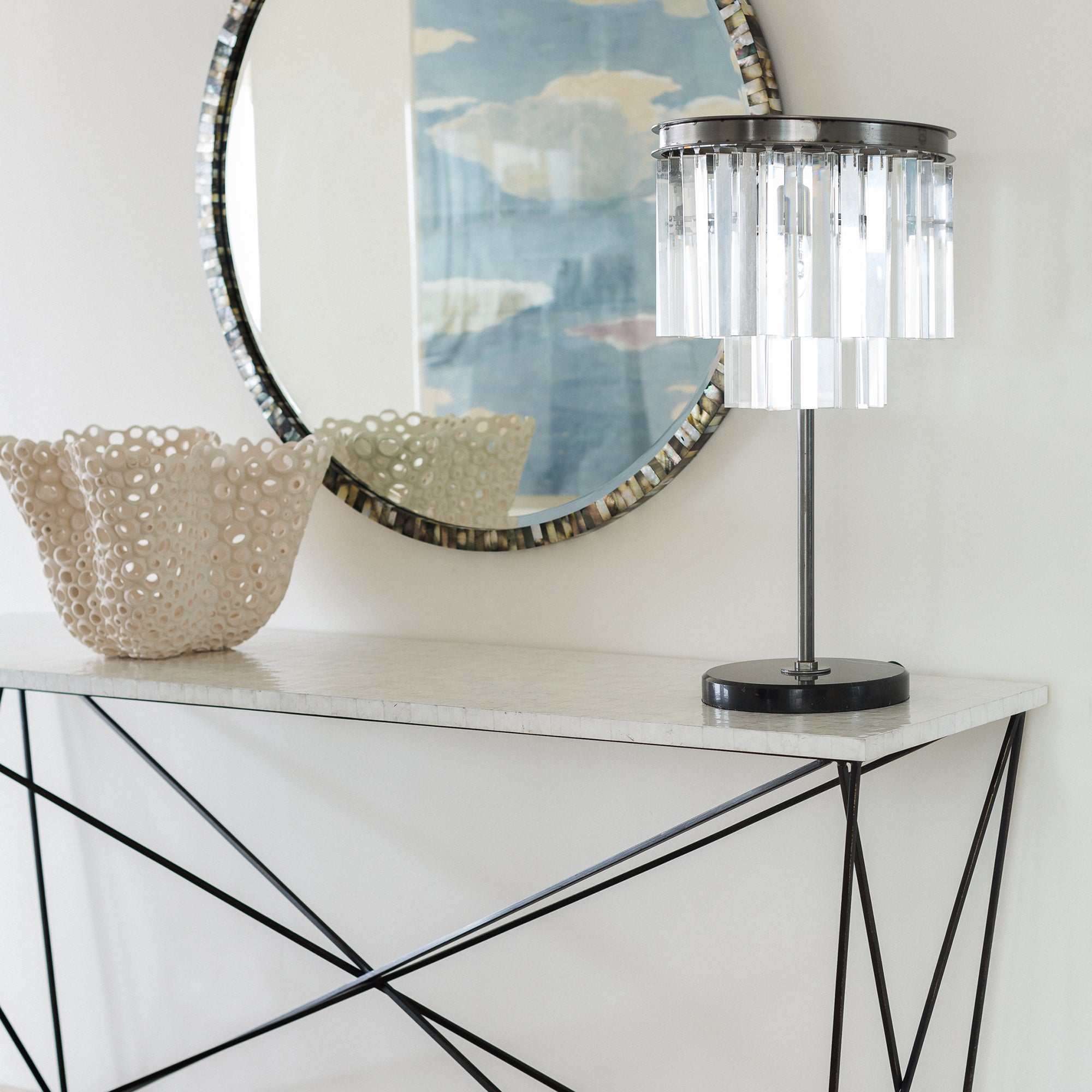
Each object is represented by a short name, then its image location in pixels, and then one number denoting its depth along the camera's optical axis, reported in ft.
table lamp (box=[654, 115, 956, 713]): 9.66
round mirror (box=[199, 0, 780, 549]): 11.10
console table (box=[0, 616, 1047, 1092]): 9.58
